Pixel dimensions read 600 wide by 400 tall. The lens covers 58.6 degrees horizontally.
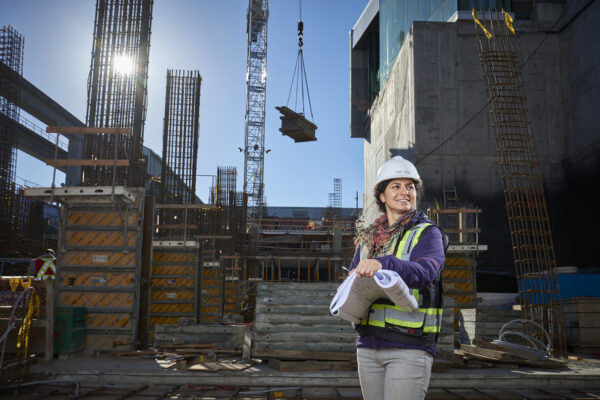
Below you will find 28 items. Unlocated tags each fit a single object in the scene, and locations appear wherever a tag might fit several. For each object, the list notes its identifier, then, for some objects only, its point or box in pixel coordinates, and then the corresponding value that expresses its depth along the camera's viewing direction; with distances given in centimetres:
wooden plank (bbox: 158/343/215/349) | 1019
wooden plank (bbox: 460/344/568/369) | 910
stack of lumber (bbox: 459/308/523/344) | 1263
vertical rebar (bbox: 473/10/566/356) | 1340
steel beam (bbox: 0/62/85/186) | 2912
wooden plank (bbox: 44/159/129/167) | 1031
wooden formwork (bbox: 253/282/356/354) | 911
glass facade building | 2775
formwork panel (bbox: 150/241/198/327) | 1549
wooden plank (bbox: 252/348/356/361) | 865
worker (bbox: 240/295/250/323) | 2679
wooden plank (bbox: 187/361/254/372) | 788
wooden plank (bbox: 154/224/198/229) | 1841
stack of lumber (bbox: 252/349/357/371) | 833
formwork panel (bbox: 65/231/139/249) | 1071
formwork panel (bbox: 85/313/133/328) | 1038
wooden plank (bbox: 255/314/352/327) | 926
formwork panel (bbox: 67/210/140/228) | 1077
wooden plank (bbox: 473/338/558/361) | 932
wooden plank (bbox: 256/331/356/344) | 909
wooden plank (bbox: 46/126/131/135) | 1045
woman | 239
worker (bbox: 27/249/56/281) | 1141
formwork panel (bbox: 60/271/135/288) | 1057
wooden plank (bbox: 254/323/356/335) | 916
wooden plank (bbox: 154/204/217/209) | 1690
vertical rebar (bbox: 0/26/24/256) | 2231
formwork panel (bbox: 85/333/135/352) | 1032
